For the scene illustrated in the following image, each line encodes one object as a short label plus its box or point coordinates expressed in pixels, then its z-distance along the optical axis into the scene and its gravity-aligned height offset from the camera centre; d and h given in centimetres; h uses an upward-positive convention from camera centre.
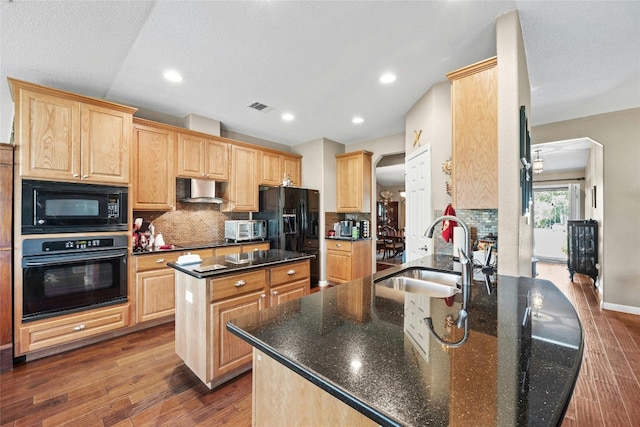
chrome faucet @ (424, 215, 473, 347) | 137 -25
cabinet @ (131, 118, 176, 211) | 314 +56
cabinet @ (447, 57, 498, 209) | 194 +59
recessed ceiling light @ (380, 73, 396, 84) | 265 +137
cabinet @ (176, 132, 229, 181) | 354 +78
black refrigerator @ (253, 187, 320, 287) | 425 -8
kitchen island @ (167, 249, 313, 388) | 190 -70
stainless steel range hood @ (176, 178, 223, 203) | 366 +31
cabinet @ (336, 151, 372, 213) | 477 +58
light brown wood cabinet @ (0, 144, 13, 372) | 221 -40
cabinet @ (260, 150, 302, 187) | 451 +80
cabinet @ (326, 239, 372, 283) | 455 -81
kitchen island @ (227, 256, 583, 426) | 56 -40
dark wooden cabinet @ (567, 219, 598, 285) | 439 -56
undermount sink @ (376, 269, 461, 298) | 171 -46
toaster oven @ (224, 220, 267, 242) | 395 -27
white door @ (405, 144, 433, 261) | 294 +14
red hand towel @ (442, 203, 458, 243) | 243 -13
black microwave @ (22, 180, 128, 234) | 231 +5
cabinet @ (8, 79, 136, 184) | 231 +73
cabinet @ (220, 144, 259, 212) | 409 +48
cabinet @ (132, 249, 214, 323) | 287 -82
